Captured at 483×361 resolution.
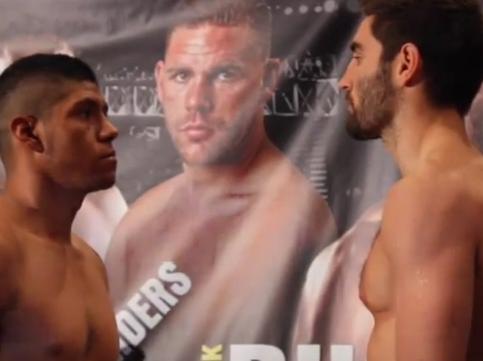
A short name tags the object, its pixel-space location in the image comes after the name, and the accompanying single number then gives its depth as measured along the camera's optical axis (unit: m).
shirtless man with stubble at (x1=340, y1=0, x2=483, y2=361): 1.95
